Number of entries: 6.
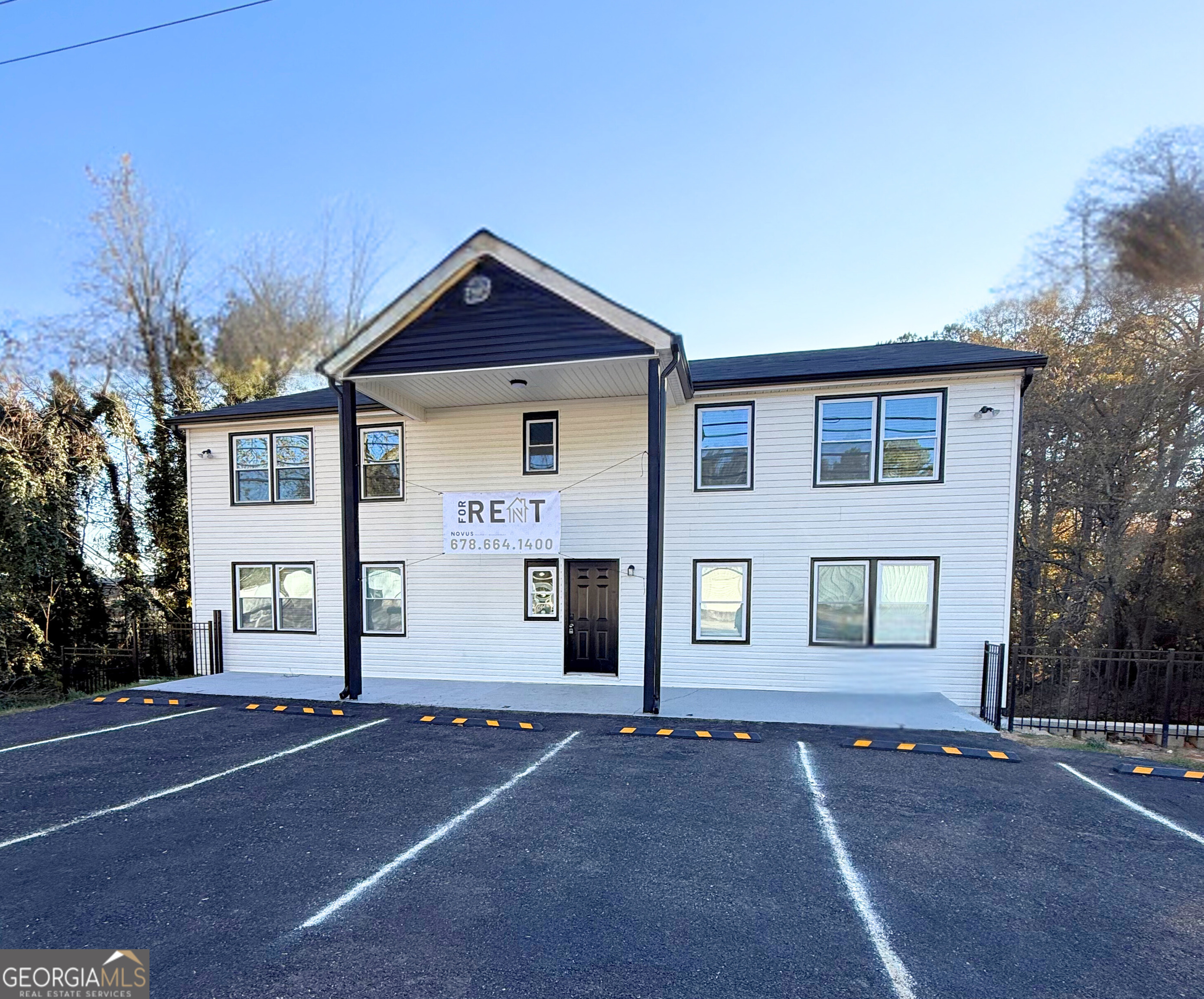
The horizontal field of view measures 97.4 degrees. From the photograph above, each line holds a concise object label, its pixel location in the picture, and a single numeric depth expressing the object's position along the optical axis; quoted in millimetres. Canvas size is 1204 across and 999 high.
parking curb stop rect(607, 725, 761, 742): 6035
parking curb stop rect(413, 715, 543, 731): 6461
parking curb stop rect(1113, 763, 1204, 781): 5039
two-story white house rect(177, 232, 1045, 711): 7266
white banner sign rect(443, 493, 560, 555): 7570
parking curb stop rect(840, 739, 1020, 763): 5516
